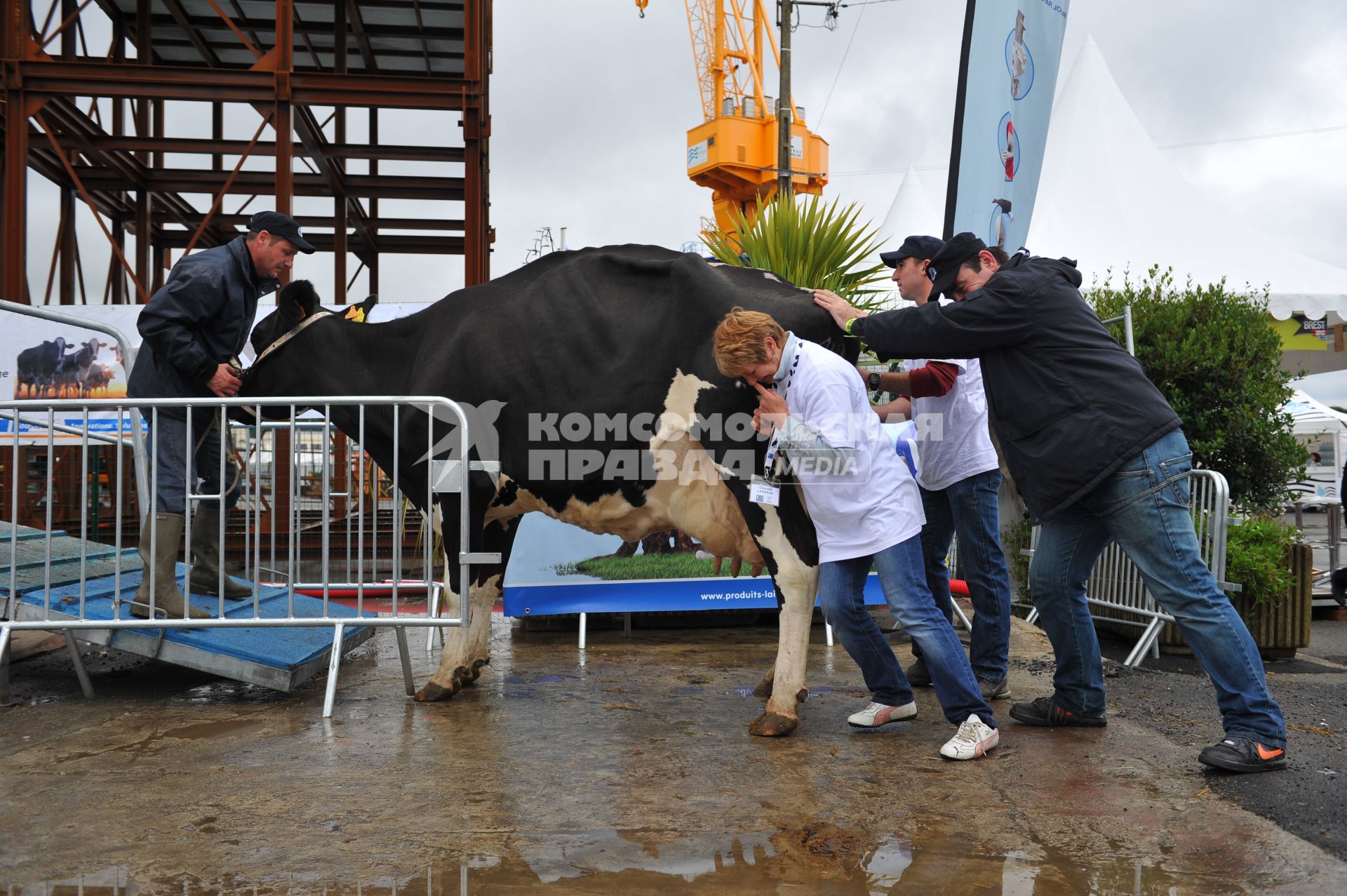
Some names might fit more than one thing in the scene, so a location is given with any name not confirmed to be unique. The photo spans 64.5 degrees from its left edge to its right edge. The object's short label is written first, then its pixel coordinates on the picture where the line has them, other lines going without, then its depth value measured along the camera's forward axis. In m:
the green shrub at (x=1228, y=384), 7.38
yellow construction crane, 32.81
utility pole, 15.45
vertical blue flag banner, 6.23
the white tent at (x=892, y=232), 17.77
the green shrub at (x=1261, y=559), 6.10
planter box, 6.18
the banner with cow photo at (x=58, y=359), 9.30
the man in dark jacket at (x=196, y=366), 4.60
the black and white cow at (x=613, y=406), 4.09
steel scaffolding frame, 11.52
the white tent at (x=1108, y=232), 12.42
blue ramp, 4.43
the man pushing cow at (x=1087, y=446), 3.47
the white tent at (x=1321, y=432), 13.26
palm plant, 8.18
